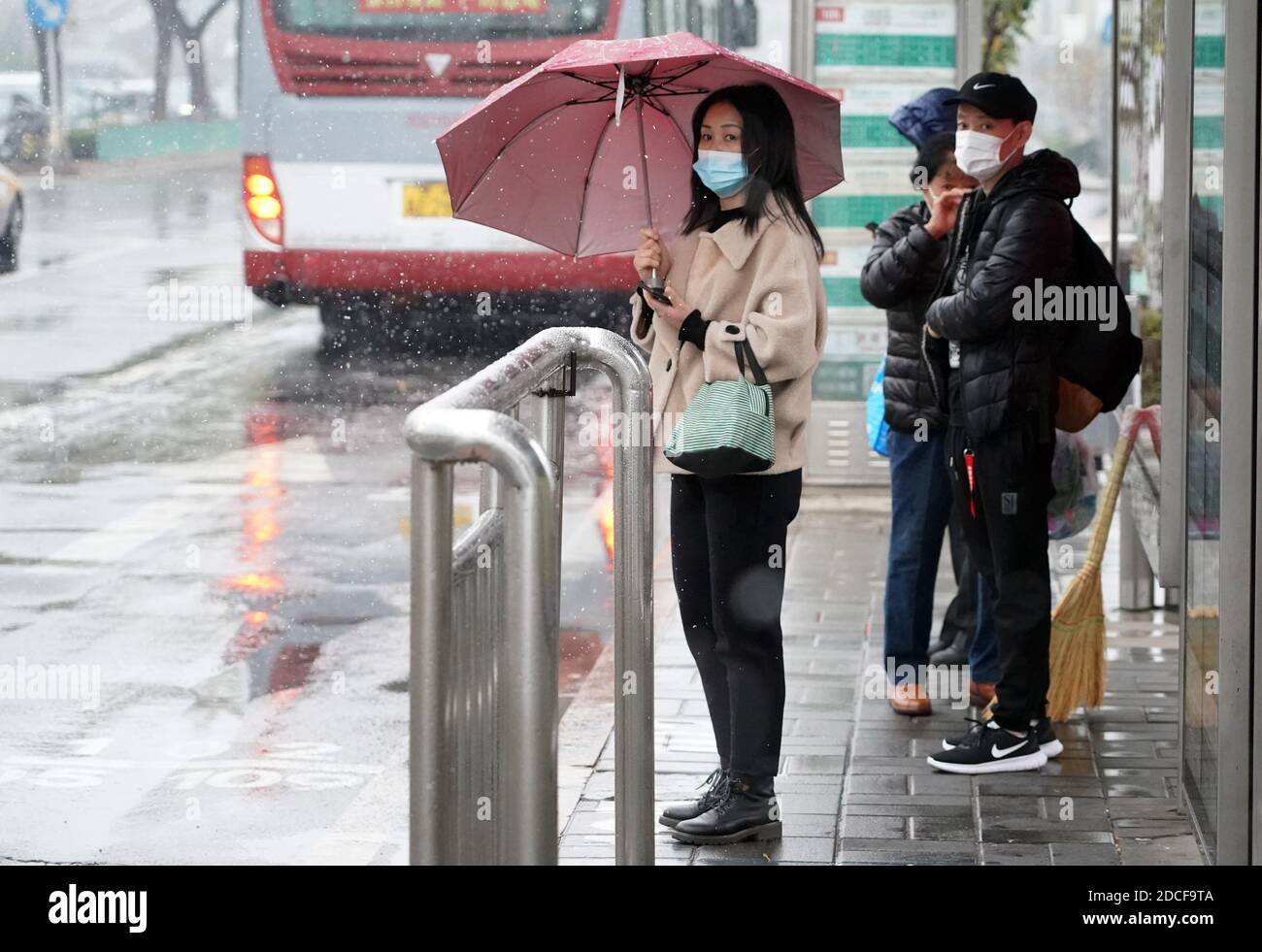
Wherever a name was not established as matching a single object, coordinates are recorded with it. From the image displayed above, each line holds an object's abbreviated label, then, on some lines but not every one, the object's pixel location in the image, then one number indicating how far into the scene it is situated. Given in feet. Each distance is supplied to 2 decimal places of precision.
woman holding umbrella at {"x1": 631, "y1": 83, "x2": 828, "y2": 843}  31.45
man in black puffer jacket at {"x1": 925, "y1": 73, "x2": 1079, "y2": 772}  34.91
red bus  104.12
